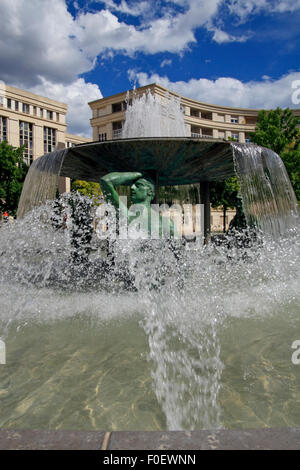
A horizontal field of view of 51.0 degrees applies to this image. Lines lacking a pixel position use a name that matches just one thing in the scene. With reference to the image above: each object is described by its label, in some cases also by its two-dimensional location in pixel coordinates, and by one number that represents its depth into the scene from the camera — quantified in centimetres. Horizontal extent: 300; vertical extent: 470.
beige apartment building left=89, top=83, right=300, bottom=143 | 5041
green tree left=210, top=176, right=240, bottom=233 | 2235
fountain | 236
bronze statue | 530
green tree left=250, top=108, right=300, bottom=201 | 2100
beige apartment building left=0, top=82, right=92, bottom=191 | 4847
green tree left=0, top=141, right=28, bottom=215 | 2586
